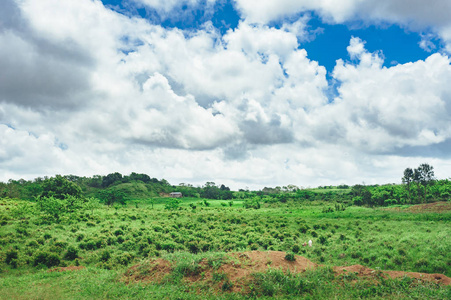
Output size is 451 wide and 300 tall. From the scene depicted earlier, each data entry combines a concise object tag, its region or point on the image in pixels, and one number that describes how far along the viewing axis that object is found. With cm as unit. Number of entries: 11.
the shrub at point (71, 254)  2978
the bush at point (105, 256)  2962
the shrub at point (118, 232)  3900
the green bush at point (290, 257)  2092
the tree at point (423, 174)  10791
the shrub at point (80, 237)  3516
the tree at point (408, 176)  11025
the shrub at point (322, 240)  3640
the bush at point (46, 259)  2681
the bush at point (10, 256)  2644
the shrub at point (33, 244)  3142
